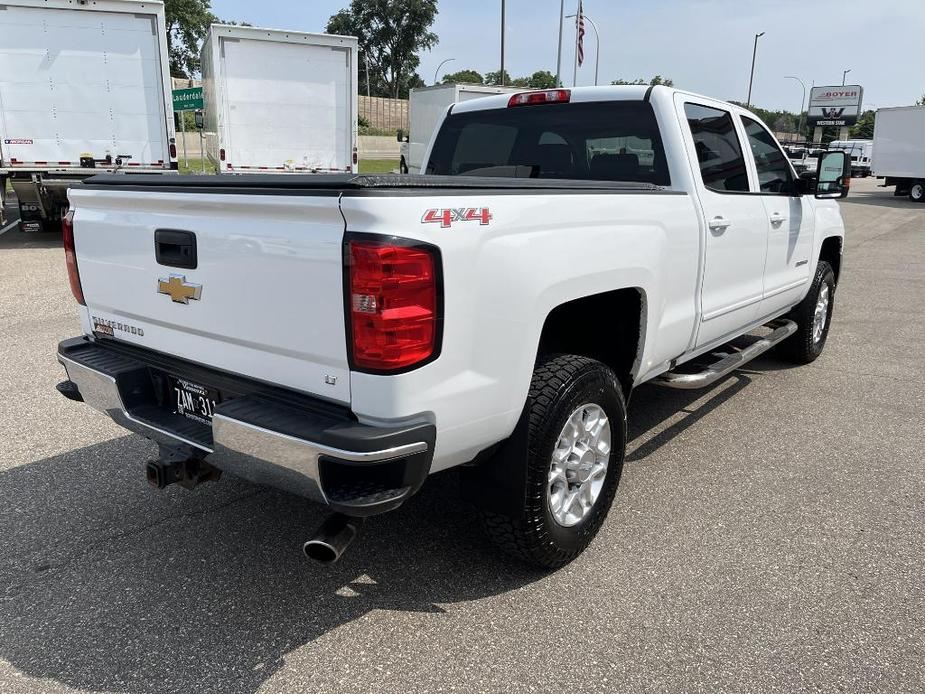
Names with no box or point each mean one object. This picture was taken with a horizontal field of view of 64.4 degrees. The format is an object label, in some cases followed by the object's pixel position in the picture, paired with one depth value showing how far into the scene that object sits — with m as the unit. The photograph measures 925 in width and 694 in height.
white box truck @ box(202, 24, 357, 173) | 13.41
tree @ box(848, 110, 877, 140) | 89.24
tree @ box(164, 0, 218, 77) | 65.69
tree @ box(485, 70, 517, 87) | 86.20
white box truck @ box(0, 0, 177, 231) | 11.44
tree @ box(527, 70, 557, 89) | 89.15
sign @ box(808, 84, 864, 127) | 62.38
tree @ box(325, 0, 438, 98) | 91.31
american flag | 33.28
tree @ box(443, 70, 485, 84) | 102.50
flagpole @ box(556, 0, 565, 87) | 34.12
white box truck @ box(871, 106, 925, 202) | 26.92
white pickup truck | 2.23
